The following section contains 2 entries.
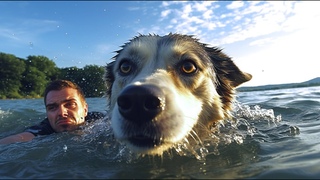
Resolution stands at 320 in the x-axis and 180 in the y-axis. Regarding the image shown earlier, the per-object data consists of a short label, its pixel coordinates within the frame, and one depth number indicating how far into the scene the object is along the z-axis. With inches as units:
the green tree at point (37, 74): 1441.6
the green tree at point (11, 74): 1320.7
